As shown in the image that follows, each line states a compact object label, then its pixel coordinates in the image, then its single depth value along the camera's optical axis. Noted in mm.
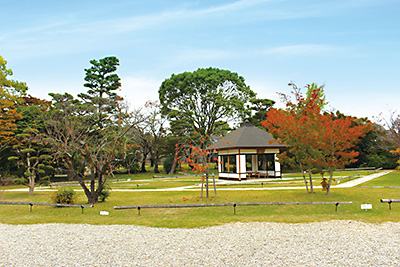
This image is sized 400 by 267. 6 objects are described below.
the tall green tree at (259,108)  39038
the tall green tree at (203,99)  31516
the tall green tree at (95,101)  25442
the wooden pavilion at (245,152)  23078
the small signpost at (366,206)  9120
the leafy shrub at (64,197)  11969
